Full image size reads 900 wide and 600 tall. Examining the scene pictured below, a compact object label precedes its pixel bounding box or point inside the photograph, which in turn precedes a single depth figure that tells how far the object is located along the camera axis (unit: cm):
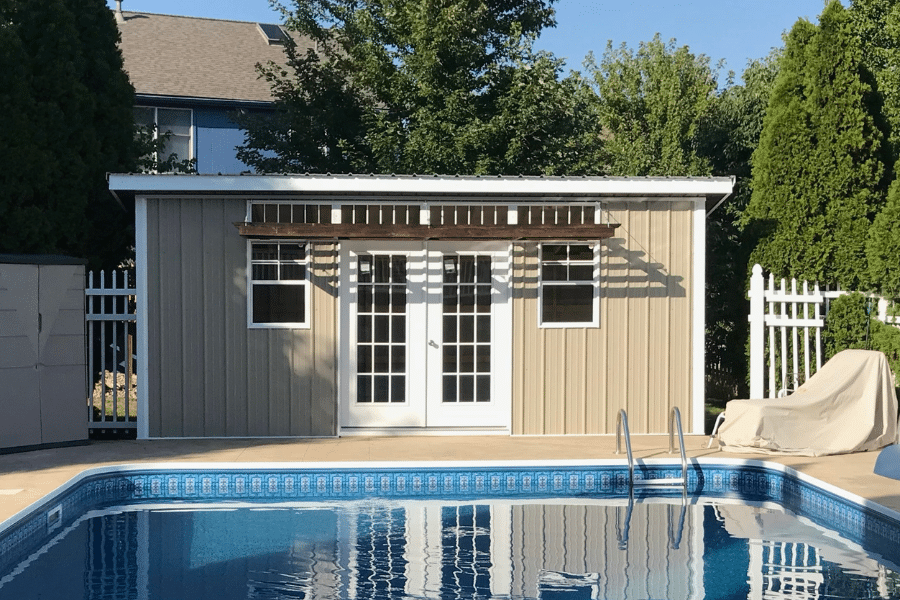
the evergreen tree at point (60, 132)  1005
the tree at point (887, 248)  943
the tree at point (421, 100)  1556
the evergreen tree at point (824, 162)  1006
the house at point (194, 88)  1933
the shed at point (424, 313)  941
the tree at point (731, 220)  1105
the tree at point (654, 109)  1529
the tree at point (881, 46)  1614
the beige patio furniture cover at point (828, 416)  874
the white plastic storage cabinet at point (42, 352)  856
